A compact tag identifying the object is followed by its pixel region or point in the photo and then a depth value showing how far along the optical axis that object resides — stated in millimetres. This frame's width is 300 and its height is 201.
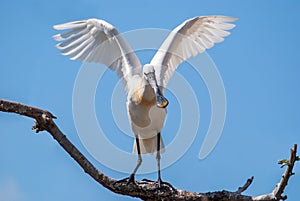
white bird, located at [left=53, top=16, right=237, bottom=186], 15266
